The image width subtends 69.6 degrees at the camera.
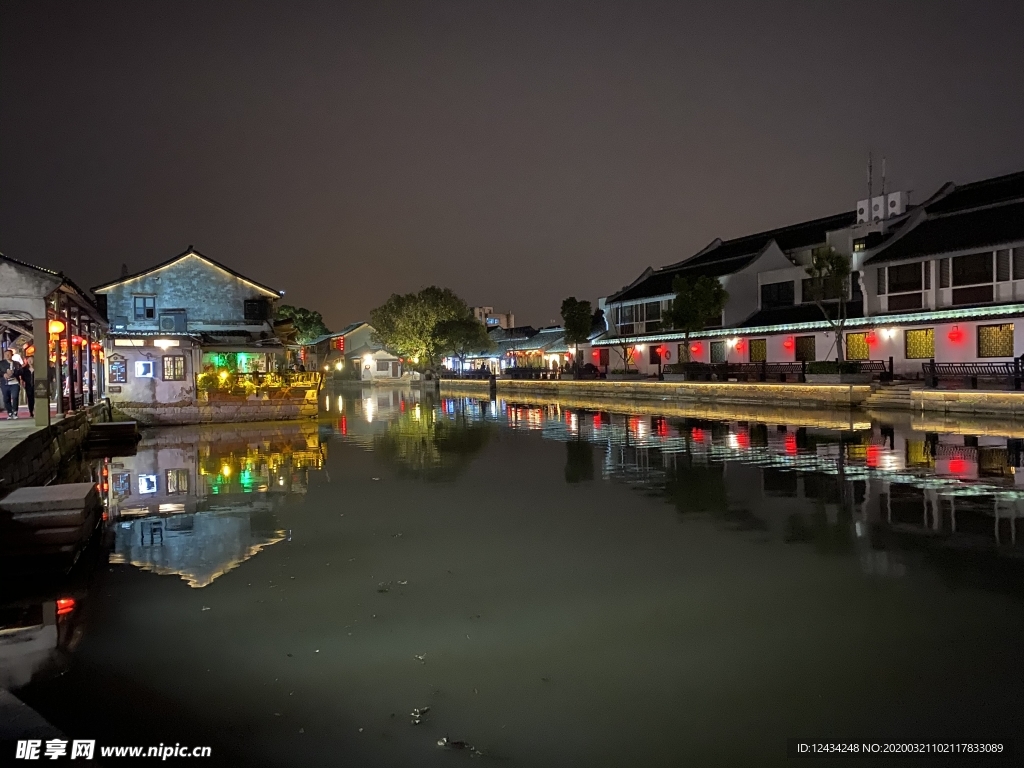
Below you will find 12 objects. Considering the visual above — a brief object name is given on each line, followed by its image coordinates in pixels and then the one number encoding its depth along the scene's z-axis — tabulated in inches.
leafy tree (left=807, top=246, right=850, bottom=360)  1169.4
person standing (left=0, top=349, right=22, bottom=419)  652.7
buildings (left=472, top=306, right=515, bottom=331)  5692.4
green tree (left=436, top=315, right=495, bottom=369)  2348.7
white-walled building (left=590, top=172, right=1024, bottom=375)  1077.1
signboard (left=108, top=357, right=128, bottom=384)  1016.2
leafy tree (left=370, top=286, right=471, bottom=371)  2428.6
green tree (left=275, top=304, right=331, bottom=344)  2940.5
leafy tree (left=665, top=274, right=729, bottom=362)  1488.7
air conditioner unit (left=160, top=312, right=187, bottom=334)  1371.8
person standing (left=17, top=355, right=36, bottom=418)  701.9
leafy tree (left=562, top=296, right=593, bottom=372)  1879.9
